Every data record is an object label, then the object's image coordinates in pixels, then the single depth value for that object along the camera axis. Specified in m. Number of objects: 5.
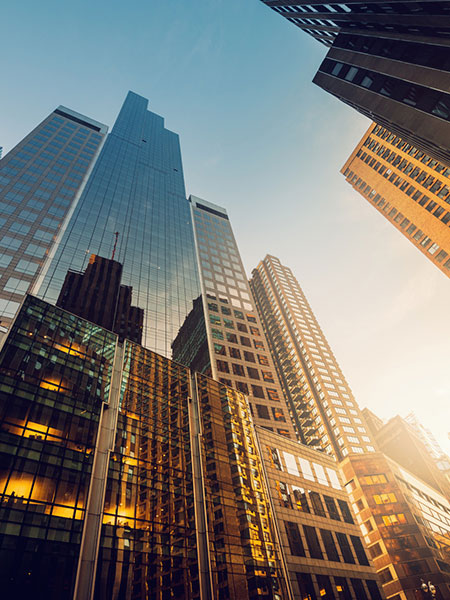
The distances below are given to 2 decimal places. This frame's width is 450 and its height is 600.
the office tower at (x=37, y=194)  68.44
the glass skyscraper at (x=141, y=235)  80.62
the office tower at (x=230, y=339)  71.44
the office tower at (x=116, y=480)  28.23
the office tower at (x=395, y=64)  34.25
